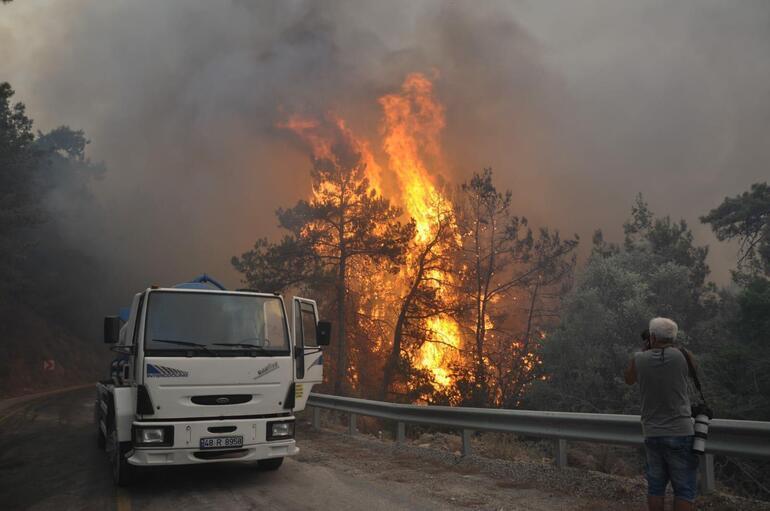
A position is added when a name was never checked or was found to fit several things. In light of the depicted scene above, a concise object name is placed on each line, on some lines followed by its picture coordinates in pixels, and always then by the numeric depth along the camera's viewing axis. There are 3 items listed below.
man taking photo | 4.79
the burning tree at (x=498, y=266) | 31.11
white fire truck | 7.09
